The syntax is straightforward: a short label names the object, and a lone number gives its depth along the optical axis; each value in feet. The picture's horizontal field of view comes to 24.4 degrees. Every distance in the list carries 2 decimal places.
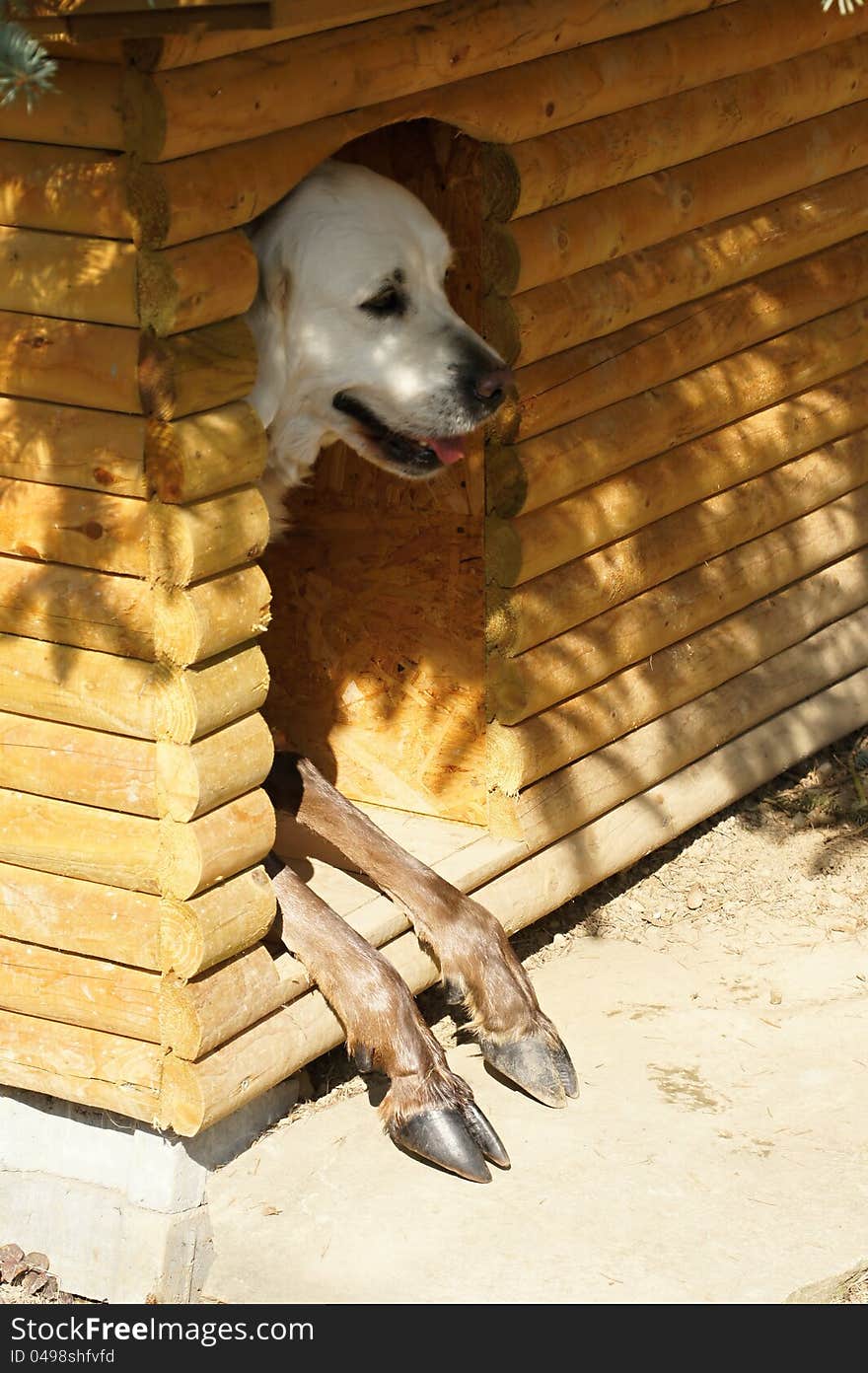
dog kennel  11.69
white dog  13.93
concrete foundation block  13.15
